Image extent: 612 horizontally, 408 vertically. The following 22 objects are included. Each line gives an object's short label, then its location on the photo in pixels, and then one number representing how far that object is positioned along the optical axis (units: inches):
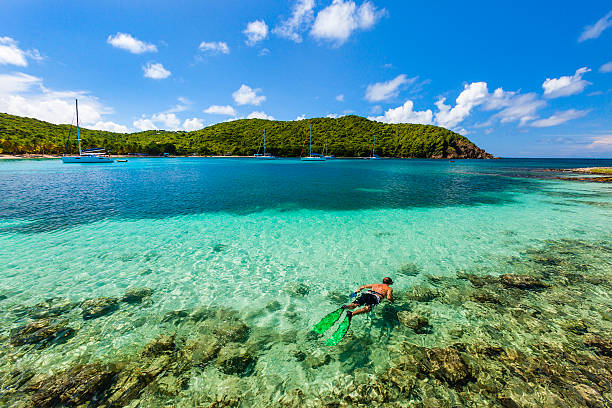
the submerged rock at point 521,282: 336.8
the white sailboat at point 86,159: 3021.7
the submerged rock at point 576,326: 249.0
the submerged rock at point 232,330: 242.8
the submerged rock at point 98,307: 268.1
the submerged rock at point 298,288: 326.2
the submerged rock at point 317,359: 213.5
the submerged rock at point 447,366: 196.1
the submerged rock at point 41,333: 227.6
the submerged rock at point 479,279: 347.2
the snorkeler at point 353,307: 245.0
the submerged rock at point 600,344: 218.8
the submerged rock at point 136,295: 297.4
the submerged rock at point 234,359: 206.1
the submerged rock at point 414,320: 258.2
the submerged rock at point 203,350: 213.0
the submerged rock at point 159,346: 219.1
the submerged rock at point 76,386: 170.6
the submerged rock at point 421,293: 314.2
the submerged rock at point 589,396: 173.5
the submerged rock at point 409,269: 382.9
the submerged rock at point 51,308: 265.7
